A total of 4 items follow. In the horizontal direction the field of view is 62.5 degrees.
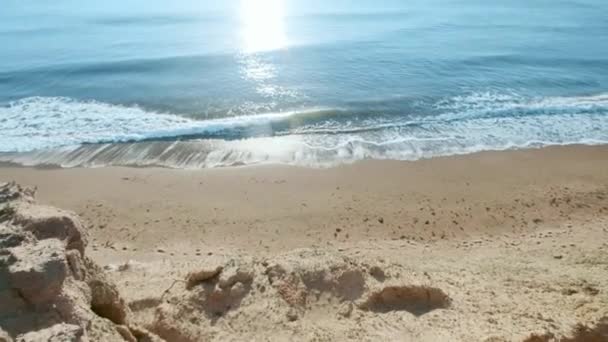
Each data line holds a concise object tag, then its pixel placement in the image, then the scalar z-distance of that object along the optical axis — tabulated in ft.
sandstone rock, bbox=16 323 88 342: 8.94
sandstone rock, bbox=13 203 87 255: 12.33
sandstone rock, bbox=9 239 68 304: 10.21
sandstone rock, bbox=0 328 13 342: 8.93
